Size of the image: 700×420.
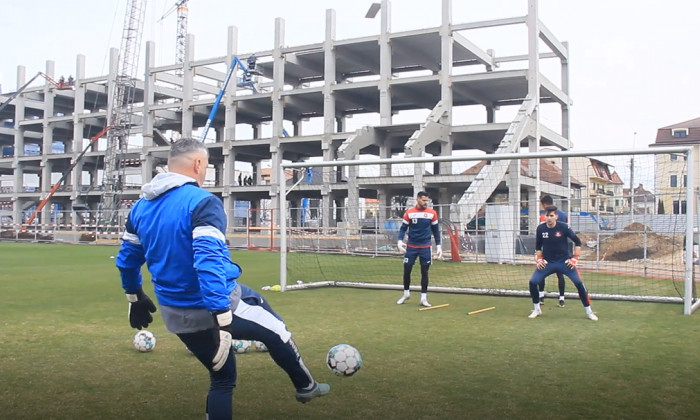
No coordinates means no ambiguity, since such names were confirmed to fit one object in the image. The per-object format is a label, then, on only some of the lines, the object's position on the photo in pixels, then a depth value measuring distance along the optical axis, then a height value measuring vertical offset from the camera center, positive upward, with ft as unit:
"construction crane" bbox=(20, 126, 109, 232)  166.12 +9.86
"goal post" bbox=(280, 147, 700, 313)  41.29 -1.61
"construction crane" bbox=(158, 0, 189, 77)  255.29 +86.02
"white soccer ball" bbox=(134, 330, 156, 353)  21.67 -4.64
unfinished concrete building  107.96 +27.27
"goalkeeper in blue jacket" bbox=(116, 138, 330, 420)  10.90 -0.98
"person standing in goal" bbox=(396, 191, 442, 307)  34.40 -0.88
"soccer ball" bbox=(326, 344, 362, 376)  17.79 -4.39
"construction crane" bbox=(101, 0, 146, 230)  168.25 +26.93
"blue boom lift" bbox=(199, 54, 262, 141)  137.08 +34.93
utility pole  41.07 +3.13
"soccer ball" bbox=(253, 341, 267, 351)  21.82 -4.82
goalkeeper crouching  30.19 -1.76
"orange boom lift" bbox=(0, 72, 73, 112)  178.60 +40.69
